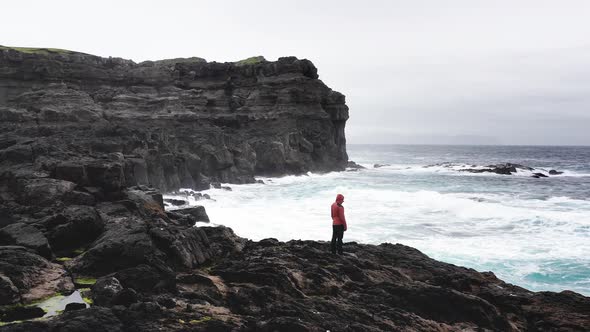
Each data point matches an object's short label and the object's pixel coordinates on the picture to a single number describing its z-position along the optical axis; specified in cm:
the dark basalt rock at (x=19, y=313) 748
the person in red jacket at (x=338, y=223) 1282
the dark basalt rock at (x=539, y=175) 6471
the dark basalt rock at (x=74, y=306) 787
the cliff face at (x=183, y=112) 4016
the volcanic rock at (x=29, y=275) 851
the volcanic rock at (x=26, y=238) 1085
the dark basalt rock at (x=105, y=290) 812
